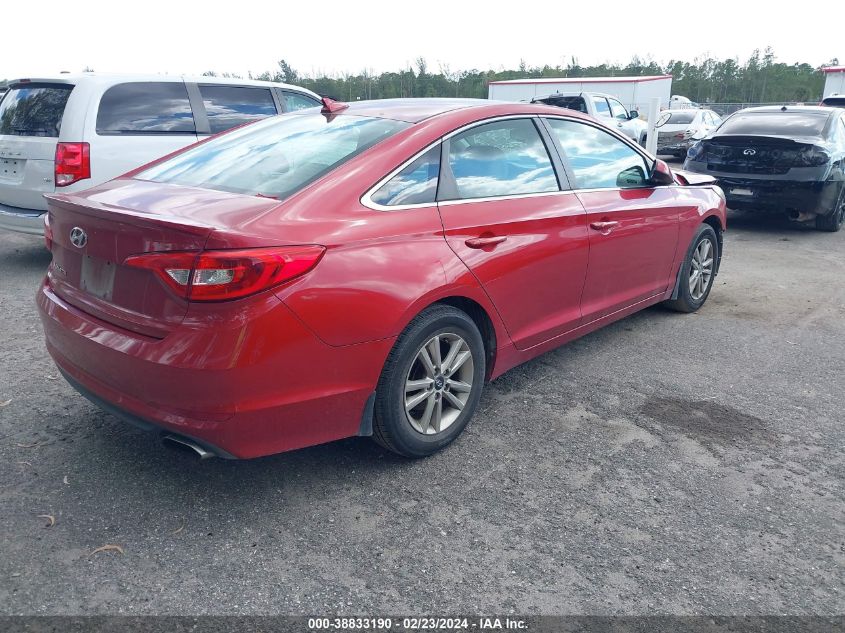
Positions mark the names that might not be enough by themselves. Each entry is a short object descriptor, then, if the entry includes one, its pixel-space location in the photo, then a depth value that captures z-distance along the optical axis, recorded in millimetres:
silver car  20703
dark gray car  8703
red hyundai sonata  2623
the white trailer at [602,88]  30969
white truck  17077
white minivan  6426
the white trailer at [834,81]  29078
